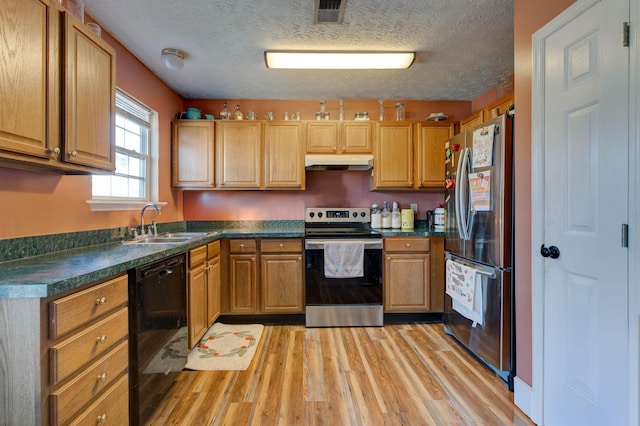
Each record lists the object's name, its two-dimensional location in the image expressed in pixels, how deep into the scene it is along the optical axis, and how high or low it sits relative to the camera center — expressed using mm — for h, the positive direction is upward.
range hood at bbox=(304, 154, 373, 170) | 3152 +574
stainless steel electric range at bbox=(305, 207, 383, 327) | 2879 -720
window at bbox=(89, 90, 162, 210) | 2236 +460
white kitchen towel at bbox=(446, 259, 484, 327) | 2164 -622
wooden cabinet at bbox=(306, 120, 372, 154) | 3279 +863
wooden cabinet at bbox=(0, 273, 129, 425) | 953 -516
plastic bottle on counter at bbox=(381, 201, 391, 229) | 3383 -70
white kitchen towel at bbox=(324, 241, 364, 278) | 2863 -463
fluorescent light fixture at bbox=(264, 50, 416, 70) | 2389 +1308
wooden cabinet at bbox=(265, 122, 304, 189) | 3246 +648
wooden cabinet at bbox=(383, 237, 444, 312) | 2963 -633
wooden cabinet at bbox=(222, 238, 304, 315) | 2955 -671
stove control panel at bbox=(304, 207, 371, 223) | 3539 -30
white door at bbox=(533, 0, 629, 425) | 1171 -8
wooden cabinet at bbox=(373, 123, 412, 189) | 3287 +689
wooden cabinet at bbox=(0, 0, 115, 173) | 1150 +567
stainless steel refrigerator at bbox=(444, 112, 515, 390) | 1948 -231
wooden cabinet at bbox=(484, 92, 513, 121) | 2494 +972
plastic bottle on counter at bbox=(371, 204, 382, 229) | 3434 -65
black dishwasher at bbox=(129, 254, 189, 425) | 1424 -679
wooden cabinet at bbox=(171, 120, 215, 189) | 3191 +640
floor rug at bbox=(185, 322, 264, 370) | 2184 -1141
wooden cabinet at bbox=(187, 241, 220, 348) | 2225 -660
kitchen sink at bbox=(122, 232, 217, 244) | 2288 -216
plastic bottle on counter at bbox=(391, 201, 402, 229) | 3379 -64
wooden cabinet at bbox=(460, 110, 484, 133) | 2891 +987
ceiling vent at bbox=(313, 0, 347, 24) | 1816 +1325
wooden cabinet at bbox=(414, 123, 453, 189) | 3281 +711
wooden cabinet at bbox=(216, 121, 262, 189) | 3225 +665
